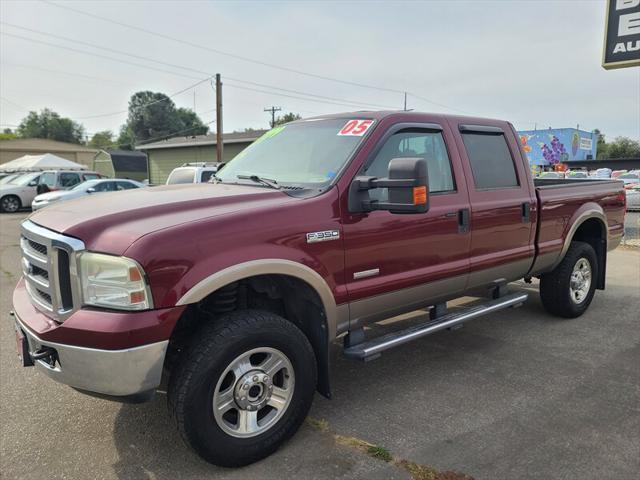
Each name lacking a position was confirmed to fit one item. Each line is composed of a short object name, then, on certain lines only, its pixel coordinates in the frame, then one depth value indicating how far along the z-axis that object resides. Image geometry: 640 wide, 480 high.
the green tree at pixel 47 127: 91.64
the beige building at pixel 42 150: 45.86
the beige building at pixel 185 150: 30.48
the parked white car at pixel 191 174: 11.70
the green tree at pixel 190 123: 89.30
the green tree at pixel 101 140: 103.68
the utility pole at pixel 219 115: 24.27
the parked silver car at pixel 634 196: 17.77
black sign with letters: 12.12
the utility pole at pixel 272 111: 54.72
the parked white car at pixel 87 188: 15.54
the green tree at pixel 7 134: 78.72
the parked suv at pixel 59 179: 20.14
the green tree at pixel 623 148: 71.47
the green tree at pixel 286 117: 56.00
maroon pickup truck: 2.38
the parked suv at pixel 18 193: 20.05
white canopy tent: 26.95
